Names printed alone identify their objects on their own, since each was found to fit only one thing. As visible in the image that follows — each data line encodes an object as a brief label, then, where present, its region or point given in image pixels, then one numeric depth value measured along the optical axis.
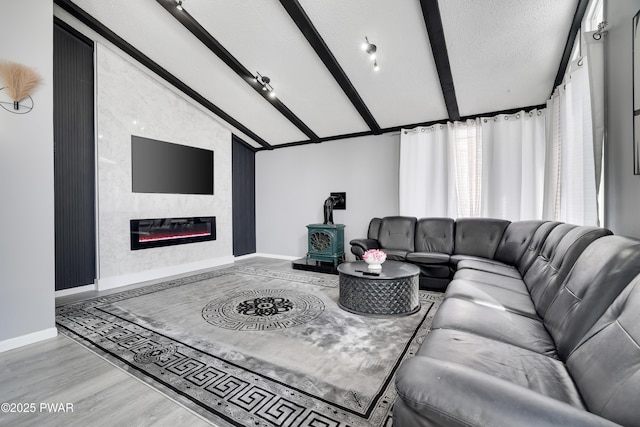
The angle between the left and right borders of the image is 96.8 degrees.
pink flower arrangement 2.84
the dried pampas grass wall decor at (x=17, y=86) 2.17
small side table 2.74
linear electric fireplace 4.20
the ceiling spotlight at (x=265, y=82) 4.00
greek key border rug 1.56
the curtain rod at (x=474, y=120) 3.90
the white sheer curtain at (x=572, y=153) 2.18
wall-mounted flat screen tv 4.21
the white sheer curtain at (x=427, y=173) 4.42
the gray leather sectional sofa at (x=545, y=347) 0.74
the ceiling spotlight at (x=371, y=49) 3.12
